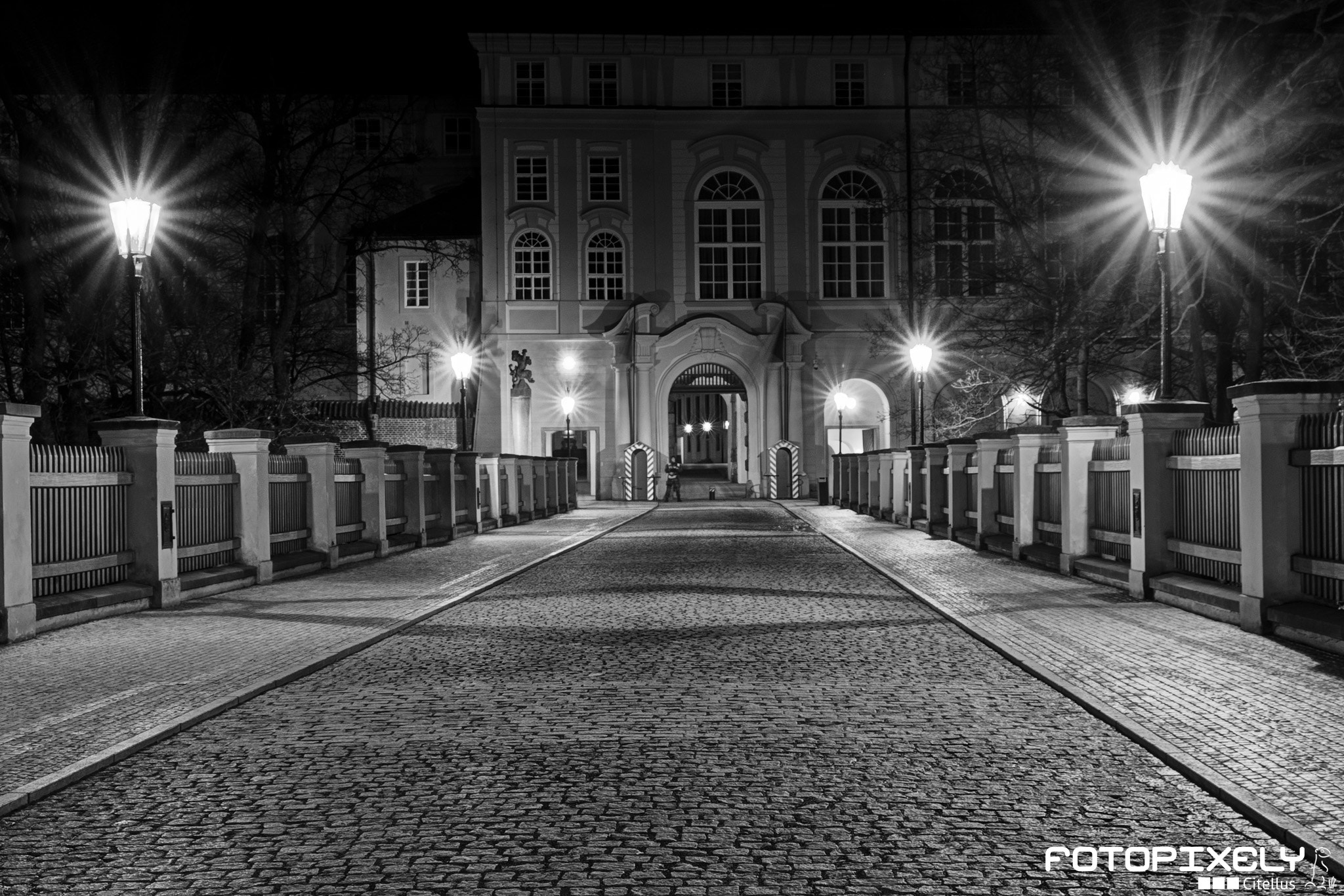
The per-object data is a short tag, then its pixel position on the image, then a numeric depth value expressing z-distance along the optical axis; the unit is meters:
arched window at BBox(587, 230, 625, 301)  53.72
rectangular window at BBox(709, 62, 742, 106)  54.53
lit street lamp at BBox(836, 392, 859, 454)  51.88
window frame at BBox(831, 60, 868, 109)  54.84
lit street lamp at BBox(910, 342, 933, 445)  29.42
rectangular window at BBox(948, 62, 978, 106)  30.36
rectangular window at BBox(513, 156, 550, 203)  53.44
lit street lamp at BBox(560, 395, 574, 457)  50.25
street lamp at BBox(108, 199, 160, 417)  14.79
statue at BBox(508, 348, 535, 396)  50.38
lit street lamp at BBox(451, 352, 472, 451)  32.22
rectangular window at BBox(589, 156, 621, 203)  53.72
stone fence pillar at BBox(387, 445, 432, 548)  22.83
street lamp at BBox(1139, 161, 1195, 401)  14.31
